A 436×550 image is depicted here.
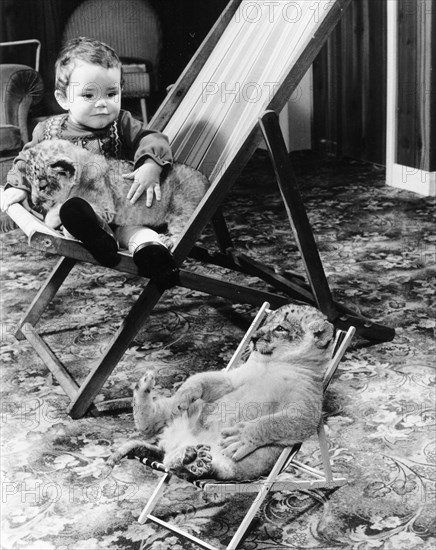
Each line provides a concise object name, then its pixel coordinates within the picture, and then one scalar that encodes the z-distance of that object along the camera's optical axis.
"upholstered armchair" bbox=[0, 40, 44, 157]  3.94
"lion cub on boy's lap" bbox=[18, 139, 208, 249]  2.19
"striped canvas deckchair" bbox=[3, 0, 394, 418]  2.21
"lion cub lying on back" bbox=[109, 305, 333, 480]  1.64
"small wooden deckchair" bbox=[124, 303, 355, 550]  1.63
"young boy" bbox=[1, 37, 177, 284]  2.09
